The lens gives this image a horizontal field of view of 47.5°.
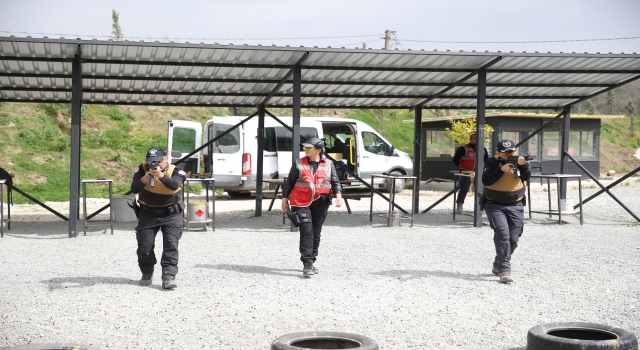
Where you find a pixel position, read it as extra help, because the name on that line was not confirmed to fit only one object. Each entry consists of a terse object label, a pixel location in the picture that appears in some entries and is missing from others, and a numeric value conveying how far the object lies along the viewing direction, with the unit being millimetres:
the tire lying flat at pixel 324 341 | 4593
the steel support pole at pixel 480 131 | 12844
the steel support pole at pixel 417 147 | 15695
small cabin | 27484
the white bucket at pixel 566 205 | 14398
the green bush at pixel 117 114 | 32844
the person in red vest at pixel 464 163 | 14891
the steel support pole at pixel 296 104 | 12233
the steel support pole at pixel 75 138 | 11195
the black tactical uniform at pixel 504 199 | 7992
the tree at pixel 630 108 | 55231
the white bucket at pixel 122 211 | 13867
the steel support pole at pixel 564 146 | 15383
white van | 19594
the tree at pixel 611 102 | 63219
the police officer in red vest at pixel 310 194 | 8086
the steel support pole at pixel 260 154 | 14891
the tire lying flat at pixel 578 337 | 4559
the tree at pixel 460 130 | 27875
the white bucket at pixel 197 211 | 12445
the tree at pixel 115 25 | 40031
